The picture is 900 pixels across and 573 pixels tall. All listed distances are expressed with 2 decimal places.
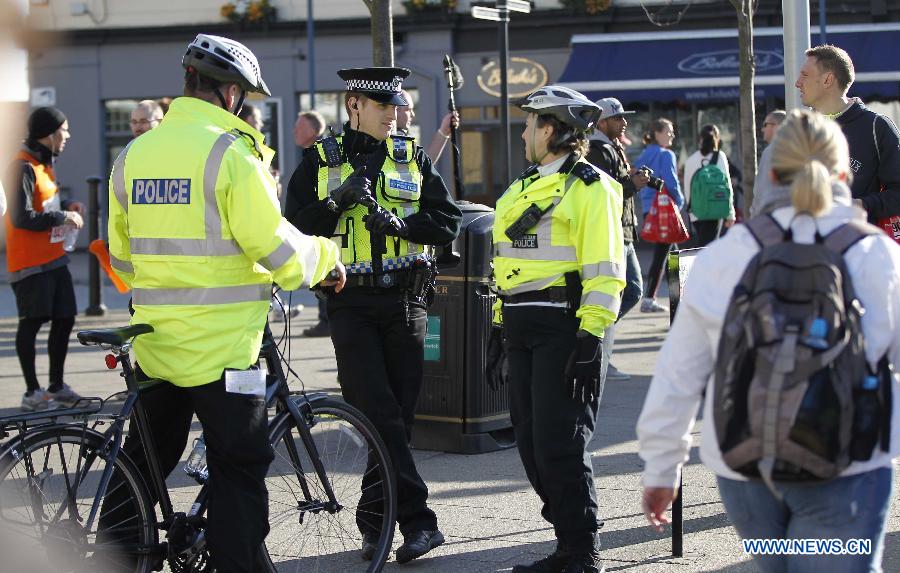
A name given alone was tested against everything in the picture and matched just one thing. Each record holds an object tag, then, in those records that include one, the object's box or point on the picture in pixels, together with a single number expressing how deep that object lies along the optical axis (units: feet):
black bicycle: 12.92
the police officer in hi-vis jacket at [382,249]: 16.93
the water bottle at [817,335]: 8.96
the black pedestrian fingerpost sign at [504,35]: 33.65
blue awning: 74.13
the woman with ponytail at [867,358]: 9.39
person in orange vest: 27.07
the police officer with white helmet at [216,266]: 13.23
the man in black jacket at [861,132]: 18.83
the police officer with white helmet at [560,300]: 15.46
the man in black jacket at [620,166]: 26.78
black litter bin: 22.97
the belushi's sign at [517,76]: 81.41
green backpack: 43.29
